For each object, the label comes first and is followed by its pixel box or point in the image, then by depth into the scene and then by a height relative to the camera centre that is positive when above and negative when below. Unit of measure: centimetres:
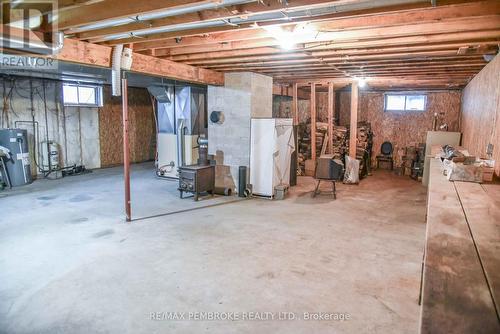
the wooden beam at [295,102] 868 +77
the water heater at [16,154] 696 -56
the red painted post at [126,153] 461 -35
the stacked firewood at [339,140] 900 -23
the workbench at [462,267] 101 -53
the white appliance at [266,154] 633 -45
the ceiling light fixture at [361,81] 748 +118
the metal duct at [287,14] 245 +96
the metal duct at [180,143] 788 -32
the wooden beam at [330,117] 825 +37
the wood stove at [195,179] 605 -91
